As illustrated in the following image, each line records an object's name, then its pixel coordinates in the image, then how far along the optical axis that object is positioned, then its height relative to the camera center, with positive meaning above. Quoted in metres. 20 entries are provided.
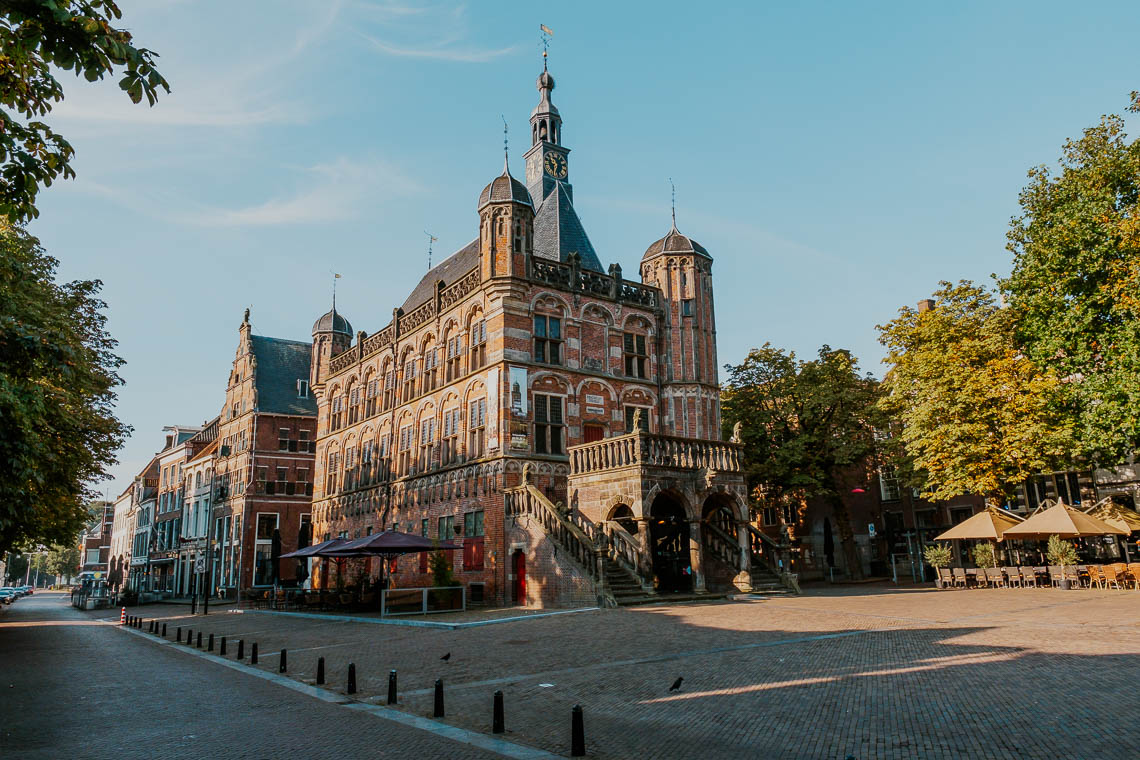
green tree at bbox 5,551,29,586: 126.09 -1.69
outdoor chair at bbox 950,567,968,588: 28.31 -1.78
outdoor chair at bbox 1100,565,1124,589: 24.20 -1.66
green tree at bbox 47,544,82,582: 140.69 -1.11
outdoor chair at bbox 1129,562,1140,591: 23.49 -1.54
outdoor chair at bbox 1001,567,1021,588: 26.83 -1.78
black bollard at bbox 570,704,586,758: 7.46 -1.91
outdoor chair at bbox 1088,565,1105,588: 24.64 -1.70
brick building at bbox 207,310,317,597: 53.28 +6.47
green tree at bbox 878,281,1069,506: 28.48 +4.94
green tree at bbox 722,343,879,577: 36.74 +5.55
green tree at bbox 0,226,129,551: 10.70 +3.19
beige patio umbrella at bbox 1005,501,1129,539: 25.09 -0.04
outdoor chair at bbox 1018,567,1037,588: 26.38 -1.77
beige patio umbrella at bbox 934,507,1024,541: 26.59 +0.02
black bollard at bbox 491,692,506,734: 8.54 -1.94
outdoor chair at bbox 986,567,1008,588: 27.19 -1.82
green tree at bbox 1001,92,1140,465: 26.06 +8.72
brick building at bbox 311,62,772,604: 24.10 +4.83
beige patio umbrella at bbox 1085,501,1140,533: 27.06 +0.25
